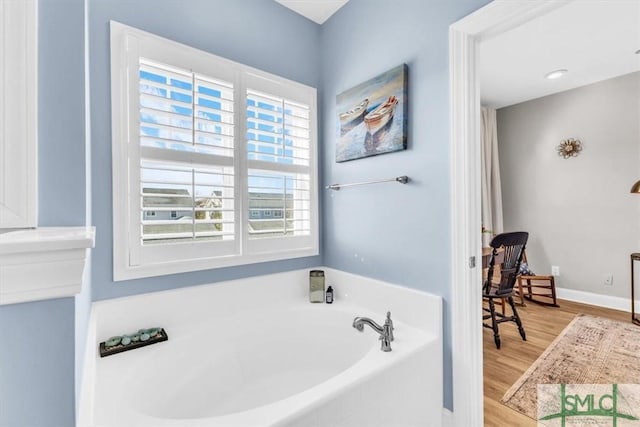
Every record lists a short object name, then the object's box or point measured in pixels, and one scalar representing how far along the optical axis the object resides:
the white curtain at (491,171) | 3.94
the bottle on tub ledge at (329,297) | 1.99
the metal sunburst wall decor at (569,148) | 3.43
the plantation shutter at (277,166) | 1.88
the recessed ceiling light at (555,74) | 2.99
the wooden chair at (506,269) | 2.51
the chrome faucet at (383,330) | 1.34
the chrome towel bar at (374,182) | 1.62
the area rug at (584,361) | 1.84
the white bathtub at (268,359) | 1.02
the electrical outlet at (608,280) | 3.24
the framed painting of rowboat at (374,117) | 1.63
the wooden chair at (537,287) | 3.39
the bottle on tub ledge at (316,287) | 2.02
